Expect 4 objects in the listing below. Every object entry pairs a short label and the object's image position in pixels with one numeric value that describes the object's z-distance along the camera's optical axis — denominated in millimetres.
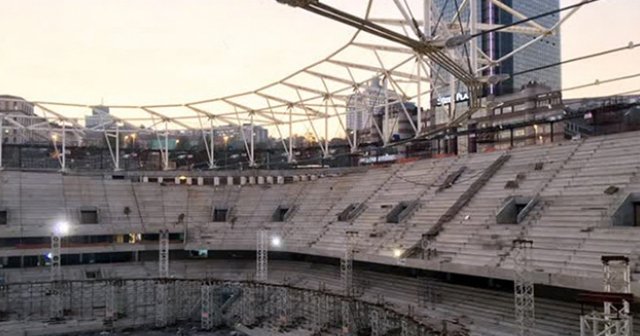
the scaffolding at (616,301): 17203
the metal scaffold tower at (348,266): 34338
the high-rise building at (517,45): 128500
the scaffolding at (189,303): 35000
